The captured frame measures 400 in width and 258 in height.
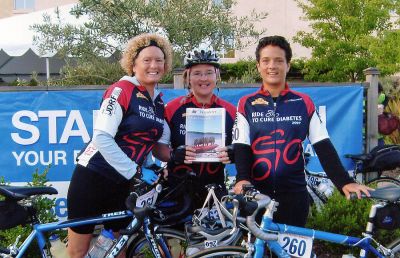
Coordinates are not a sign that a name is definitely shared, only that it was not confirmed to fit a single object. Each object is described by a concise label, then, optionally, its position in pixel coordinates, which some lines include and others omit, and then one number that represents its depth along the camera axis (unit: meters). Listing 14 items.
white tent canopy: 10.33
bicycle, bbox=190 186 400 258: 3.13
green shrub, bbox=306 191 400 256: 4.89
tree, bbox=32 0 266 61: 7.72
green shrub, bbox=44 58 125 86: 7.88
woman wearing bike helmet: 4.12
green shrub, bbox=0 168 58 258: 4.72
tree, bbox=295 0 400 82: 15.73
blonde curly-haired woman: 3.54
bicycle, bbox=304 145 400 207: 5.86
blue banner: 5.65
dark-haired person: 3.48
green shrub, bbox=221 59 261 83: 9.43
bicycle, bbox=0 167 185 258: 3.61
